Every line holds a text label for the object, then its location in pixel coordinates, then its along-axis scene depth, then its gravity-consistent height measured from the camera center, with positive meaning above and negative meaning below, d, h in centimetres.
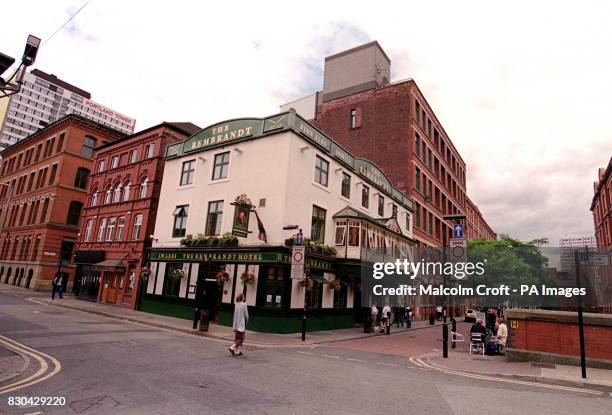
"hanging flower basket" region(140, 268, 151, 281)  2436 -5
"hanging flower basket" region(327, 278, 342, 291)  2150 +14
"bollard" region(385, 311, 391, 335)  2213 -231
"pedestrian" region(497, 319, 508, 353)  1441 -137
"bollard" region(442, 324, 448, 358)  1329 -180
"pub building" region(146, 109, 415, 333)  1911 +333
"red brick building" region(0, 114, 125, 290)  3741 +684
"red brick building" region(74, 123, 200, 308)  2669 +446
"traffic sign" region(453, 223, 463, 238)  1521 +277
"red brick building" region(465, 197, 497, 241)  6781 +1608
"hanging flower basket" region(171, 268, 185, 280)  2216 +7
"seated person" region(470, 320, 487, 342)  1487 -127
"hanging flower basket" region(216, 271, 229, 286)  1961 +11
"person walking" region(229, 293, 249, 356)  1145 -139
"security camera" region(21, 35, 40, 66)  846 +497
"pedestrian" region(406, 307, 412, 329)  2721 -192
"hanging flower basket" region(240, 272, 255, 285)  1880 +8
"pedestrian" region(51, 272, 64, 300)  2670 -136
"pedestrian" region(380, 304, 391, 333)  2241 -163
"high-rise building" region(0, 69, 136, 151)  11056 +5272
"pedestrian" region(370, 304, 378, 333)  2252 -161
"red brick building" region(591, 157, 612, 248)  4331 +1379
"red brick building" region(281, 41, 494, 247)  3731 +1839
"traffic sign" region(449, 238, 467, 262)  1291 +168
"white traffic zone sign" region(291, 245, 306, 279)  1675 +101
